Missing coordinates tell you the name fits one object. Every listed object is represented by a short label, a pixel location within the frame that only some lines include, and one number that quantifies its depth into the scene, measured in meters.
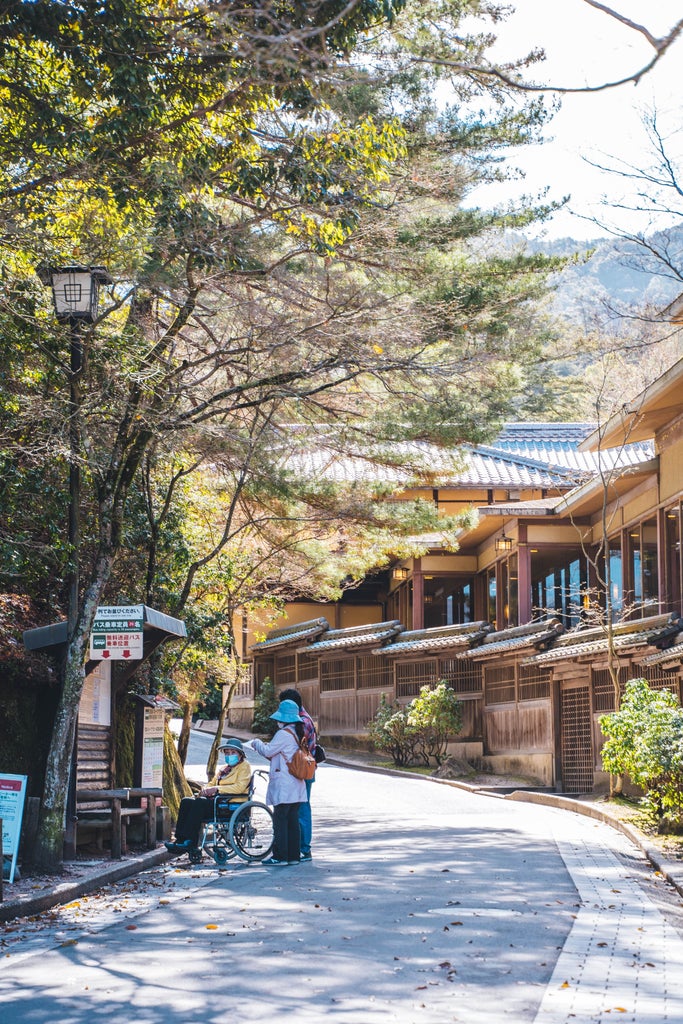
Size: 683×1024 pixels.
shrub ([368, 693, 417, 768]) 31.88
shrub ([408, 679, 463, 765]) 30.55
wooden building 23.36
